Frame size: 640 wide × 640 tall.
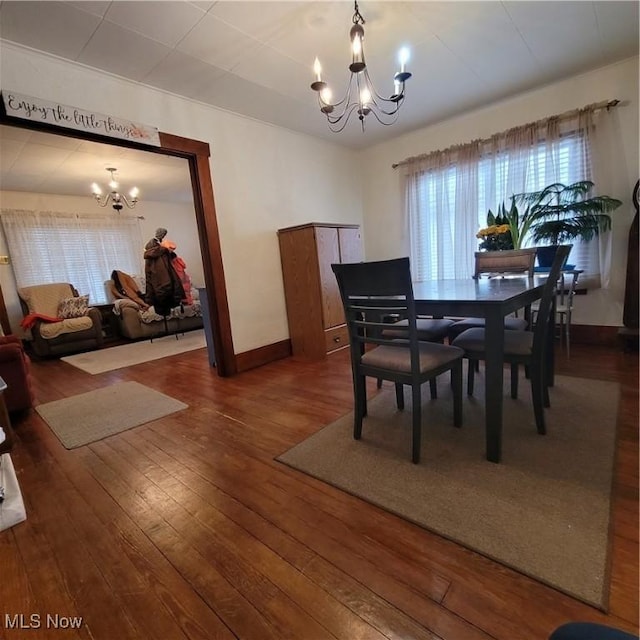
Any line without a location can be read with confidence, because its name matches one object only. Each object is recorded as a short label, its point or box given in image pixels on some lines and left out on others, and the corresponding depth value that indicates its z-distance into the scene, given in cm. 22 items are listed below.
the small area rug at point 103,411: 219
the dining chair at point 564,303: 271
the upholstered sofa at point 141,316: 518
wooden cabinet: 342
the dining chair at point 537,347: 165
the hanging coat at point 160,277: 448
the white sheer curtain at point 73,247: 503
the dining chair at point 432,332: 216
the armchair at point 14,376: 242
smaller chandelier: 446
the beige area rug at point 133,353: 397
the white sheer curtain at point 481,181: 306
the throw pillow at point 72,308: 488
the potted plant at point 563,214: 285
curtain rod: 283
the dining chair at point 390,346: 147
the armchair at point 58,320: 445
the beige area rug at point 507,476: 106
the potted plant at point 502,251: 254
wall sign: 199
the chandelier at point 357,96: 169
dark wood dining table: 142
